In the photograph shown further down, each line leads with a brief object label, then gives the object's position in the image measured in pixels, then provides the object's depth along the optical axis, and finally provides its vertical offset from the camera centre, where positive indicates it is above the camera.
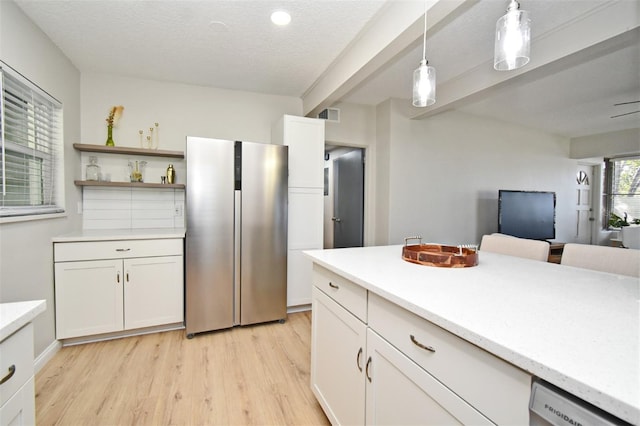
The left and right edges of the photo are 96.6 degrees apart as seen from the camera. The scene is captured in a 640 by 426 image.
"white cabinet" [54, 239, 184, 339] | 2.32 -0.70
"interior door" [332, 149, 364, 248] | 4.06 +0.10
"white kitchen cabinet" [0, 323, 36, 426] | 0.78 -0.51
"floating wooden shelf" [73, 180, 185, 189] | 2.62 +0.19
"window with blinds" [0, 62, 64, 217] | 1.81 +0.40
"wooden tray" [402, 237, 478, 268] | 1.39 -0.26
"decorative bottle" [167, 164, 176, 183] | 2.99 +0.32
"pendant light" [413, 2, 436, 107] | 1.56 +0.69
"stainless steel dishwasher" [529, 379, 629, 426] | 0.49 -0.37
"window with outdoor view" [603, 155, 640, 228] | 5.41 +0.32
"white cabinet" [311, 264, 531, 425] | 0.67 -0.52
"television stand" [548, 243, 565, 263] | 4.42 -0.66
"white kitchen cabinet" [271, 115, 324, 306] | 3.13 +0.12
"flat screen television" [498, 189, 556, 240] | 4.35 -0.11
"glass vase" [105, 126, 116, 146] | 2.80 +0.66
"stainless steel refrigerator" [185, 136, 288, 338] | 2.56 -0.27
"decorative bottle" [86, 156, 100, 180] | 2.76 +0.33
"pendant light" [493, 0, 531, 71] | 1.18 +0.72
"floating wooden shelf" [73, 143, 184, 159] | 2.64 +0.53
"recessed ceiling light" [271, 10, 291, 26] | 1.96 +1.32
